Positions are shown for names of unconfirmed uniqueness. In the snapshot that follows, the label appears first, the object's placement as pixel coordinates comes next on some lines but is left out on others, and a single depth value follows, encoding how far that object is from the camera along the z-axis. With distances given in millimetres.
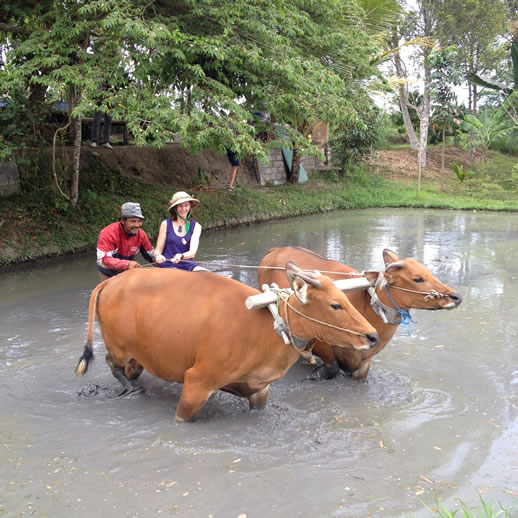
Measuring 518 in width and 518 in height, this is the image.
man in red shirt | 5719
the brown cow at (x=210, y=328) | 4117
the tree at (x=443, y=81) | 21875
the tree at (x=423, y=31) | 25516
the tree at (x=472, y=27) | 25547
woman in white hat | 5930
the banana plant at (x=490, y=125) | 22188
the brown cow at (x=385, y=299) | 4879
